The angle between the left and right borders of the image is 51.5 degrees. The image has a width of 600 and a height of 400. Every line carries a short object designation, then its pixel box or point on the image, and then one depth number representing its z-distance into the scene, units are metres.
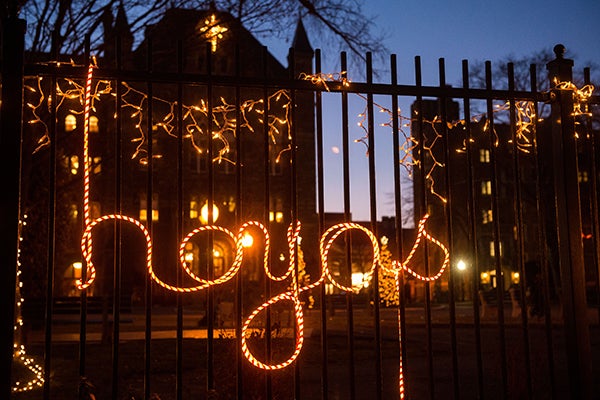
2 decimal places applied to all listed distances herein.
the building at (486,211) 27.88
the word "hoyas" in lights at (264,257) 3.75
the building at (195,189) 25.56
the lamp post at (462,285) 40.84
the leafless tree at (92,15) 10.59
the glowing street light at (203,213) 35.26
